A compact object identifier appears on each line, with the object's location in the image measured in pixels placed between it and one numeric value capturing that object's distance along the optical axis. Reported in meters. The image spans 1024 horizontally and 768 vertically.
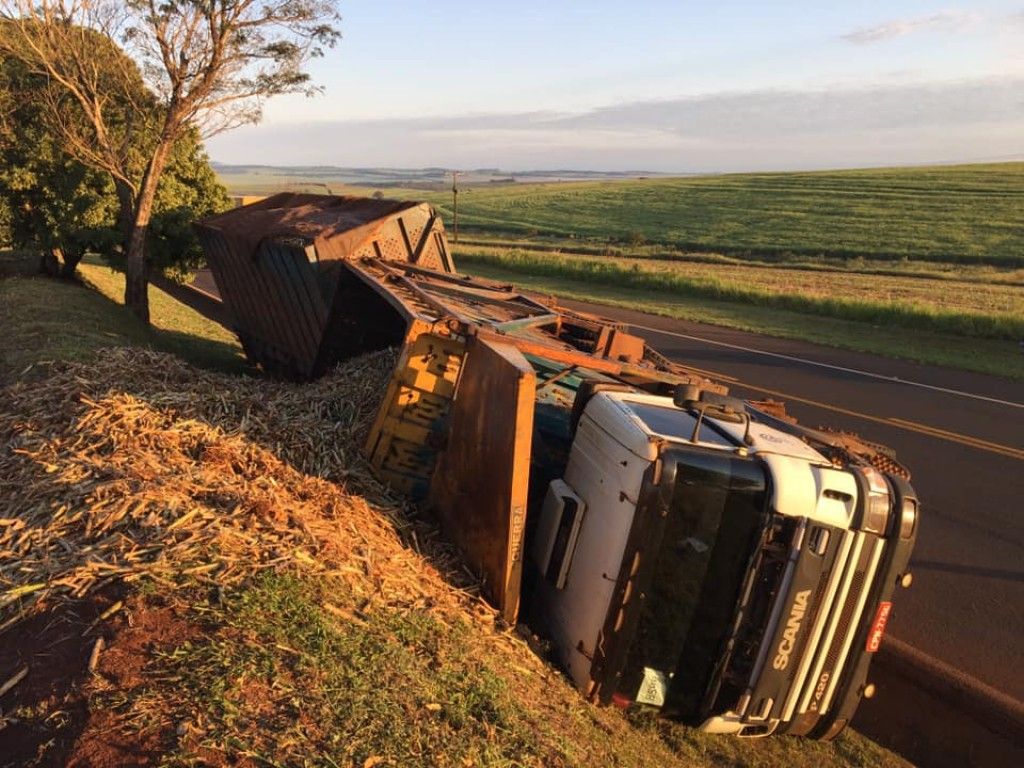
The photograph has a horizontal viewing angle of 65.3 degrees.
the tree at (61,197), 16.33
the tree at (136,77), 13.48
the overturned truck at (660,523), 4.04
